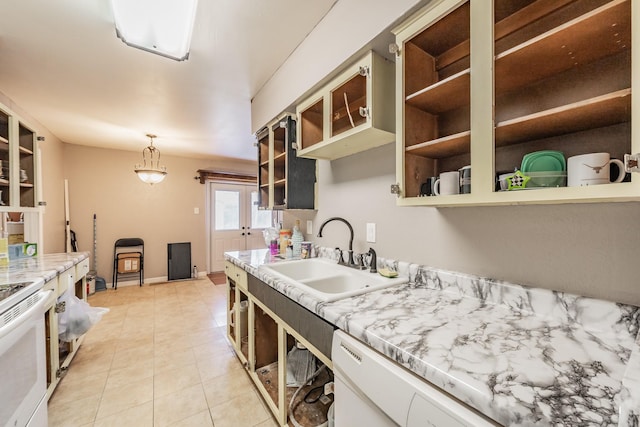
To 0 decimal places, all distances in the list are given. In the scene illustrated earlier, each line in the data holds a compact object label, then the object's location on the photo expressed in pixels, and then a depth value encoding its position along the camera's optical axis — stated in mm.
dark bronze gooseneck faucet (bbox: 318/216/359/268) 1665
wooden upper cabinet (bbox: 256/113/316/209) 2033
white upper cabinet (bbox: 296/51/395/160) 1279
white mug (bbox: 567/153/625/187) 645
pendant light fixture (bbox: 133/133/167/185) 3631
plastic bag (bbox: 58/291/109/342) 1981
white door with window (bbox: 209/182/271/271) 5340
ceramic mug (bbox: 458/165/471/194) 917
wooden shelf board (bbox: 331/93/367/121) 1593
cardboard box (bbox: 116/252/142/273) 4352
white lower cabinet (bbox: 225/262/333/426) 1148
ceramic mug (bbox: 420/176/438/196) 1121
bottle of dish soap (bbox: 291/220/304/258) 2201
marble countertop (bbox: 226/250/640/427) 495
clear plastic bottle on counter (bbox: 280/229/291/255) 2309
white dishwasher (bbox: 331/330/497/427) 579
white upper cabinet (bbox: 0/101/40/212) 1969
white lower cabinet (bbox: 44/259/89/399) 1702
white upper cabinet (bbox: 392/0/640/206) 671
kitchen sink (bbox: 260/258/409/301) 1204
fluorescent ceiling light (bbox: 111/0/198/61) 1336
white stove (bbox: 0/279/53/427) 1038
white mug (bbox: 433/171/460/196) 965
